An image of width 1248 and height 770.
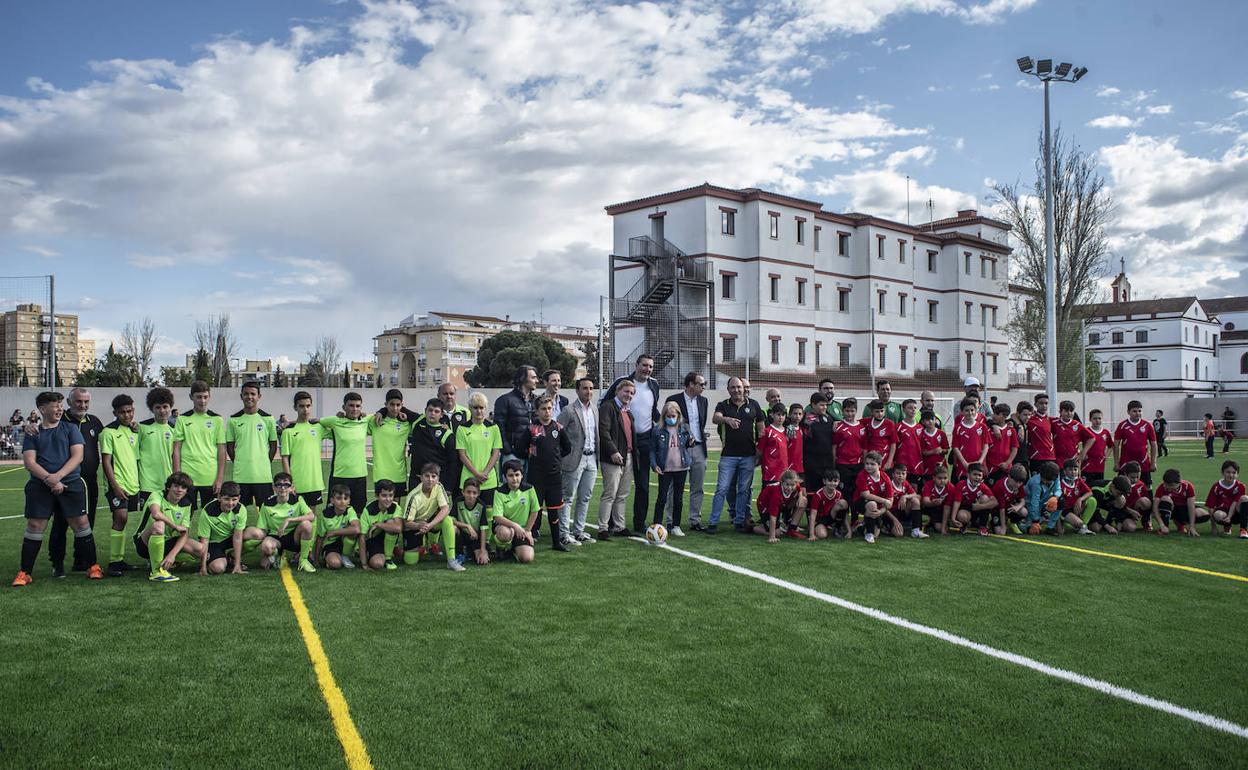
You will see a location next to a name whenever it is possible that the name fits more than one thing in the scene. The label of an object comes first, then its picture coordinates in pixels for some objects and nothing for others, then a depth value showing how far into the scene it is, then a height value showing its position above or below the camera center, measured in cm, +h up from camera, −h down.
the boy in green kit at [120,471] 773 -61
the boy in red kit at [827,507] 985 -121
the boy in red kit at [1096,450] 1140 -65
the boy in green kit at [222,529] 782 -114
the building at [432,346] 9419 +633
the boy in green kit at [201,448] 812 -42
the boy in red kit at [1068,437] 1130 -47
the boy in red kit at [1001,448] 1080 -59
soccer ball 931 -142
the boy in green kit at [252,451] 838 -47
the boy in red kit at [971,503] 1035 -122
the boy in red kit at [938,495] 1034 -113
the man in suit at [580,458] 925 -60
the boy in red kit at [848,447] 1038 -55
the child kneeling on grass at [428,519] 810 -109
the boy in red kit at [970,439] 1081 -47
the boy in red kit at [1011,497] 1041 -116
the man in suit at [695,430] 1024 -34
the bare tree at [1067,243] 3834 +713
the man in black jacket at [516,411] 920 -9
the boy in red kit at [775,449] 1007 -55
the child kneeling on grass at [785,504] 980 -118
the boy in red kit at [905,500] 1008 -115
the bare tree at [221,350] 4741 +295
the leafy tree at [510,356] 5700 +313
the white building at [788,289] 4038 +577
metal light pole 1938 +396
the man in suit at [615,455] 966 -58
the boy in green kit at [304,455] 850 -51
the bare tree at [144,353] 4528 +264
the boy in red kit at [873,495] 982 -107
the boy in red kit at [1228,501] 1018 -120
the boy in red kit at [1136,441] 1149 -54
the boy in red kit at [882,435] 1041 -41
